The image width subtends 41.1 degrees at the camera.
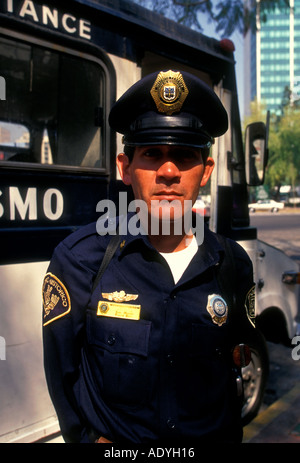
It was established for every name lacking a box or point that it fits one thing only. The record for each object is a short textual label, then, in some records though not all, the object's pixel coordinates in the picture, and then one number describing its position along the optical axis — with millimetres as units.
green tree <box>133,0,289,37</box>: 7367
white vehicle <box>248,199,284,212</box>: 43188
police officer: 1334
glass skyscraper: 134250
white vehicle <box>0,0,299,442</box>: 2039
